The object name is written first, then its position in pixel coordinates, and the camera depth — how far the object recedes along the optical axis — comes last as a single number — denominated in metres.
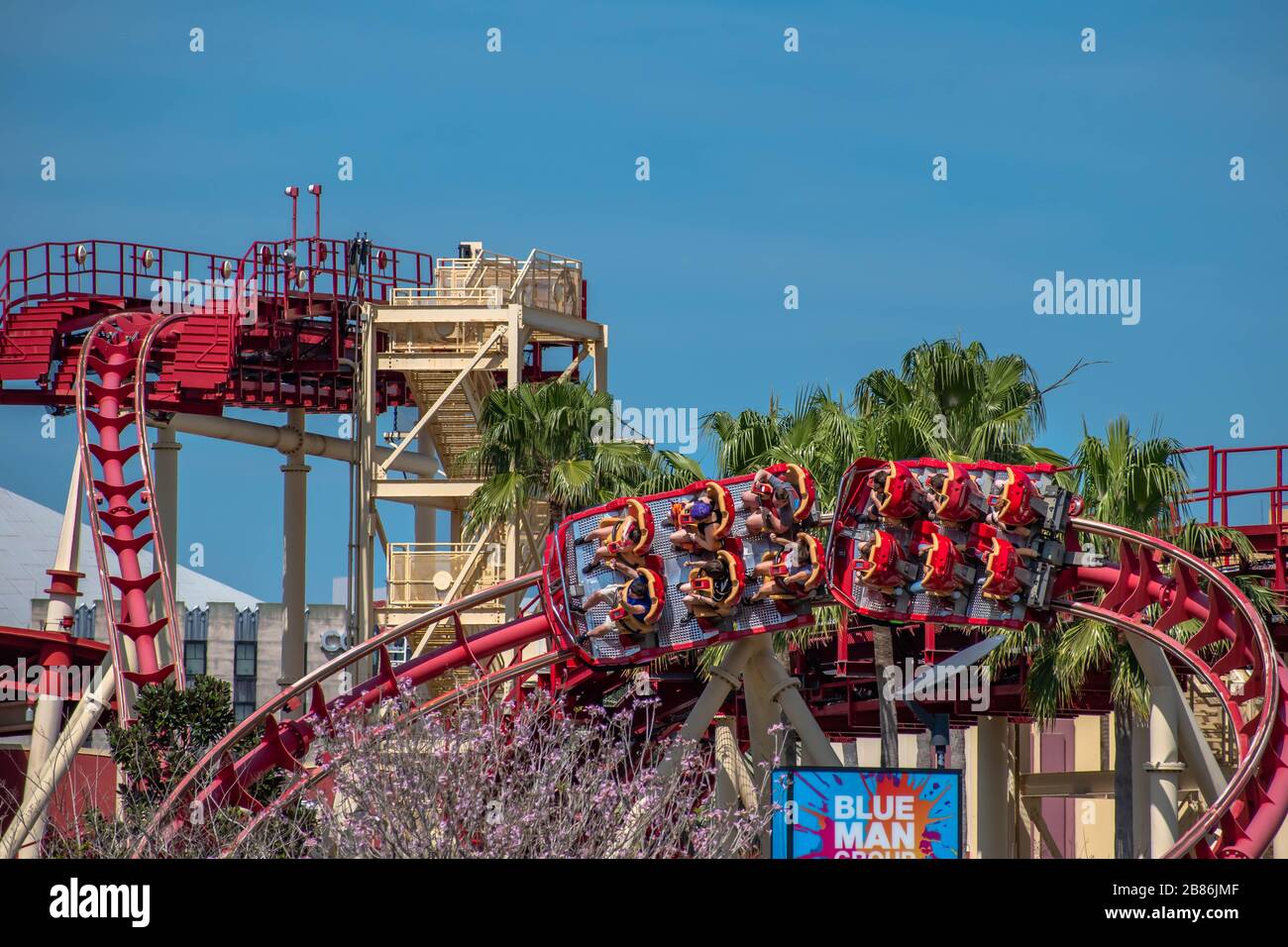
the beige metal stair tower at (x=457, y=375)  47.41
